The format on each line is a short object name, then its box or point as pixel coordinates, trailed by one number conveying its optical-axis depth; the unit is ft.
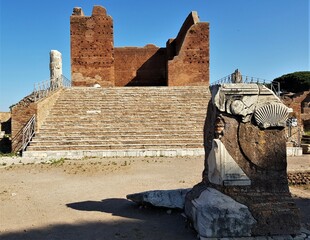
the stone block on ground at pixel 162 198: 12.58
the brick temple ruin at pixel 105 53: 51.41
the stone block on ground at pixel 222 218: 9.14
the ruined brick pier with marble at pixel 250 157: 9.76
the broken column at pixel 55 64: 47.70
